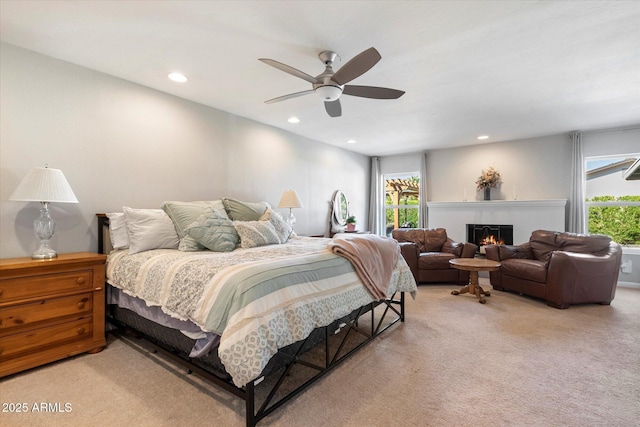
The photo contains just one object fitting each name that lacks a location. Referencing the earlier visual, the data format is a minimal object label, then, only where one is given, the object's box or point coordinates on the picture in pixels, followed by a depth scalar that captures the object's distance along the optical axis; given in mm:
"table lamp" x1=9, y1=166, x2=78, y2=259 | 2264
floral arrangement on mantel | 5930
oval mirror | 6207
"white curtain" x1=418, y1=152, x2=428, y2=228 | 6723
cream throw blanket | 2385
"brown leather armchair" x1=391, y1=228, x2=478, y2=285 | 4727
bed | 1548
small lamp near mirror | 4656
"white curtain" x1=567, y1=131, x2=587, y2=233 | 5113
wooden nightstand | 2098
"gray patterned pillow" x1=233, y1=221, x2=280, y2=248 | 2949
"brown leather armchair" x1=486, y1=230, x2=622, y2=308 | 3635
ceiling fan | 2158
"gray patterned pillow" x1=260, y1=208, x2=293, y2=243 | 3461
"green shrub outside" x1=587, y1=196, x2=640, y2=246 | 4906
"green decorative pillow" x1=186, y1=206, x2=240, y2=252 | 2703
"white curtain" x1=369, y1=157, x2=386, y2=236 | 7402
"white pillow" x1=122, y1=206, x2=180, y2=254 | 2674
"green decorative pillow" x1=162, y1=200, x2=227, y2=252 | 2721
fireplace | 5781
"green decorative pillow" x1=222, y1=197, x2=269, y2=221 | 3578
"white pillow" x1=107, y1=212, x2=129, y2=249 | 2797
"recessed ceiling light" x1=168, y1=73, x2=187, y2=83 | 3057
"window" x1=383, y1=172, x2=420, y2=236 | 7191
